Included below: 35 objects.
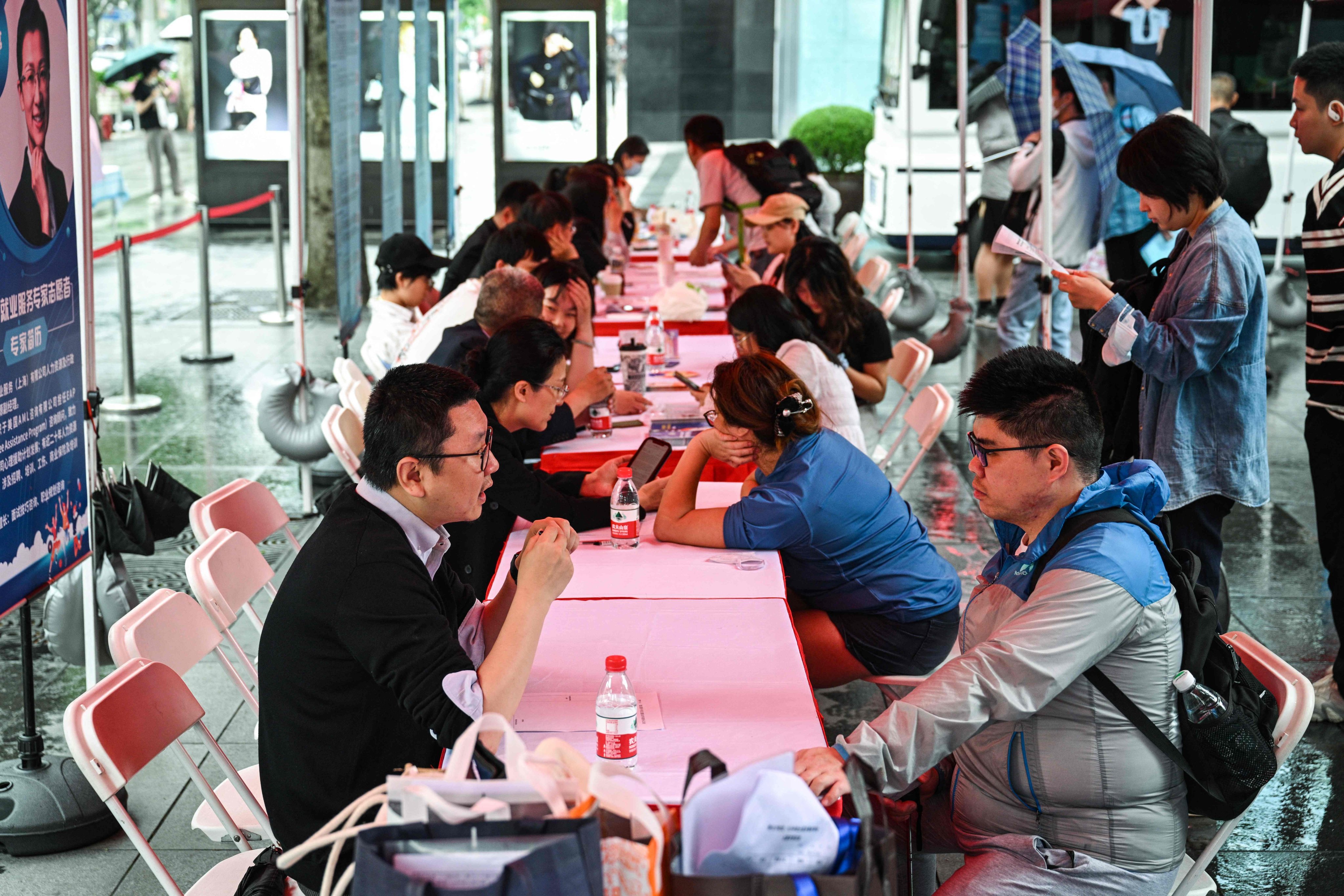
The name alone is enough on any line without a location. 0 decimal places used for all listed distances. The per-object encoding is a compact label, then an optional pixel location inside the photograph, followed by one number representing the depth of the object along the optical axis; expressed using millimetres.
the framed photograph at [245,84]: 13094
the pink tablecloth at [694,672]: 2322
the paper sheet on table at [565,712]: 2408
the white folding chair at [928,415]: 4676
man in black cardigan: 2186
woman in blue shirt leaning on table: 3311
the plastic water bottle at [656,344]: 5824
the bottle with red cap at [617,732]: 2246
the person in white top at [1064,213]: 7688
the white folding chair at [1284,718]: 2326
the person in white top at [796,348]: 4438
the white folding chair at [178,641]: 2504
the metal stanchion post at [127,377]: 7453
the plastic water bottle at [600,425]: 4648
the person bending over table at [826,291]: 5309
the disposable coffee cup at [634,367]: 5172
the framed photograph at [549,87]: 13305
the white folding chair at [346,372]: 5215
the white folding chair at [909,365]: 5621
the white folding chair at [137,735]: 2156
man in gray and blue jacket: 2172
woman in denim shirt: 3609
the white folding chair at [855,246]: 9359
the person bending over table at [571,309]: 5156
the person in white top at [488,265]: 5637
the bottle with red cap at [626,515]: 3473
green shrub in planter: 14266
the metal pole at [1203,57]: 3855
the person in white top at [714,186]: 8633
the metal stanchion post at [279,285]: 9516
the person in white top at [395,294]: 5887
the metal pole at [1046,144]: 5133
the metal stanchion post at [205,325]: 8789
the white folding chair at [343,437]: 4375
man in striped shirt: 3754
